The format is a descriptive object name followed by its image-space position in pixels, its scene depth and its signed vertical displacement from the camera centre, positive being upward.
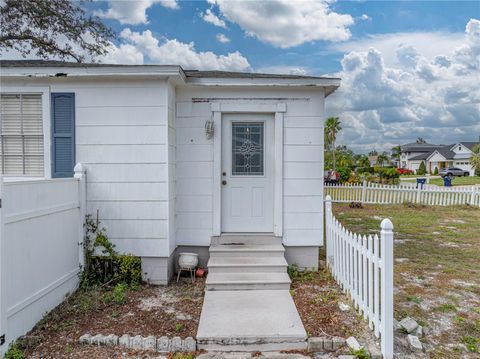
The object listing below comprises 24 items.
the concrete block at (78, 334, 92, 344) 3.17 -1.63
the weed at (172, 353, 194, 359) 2.99 -1.70
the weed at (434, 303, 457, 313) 3.97 -1.67
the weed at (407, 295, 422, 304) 4.22 -1.67
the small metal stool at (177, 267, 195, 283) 5.05 -1.60
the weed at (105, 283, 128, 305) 4.13 -1.64
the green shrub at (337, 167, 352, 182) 18.28 -0.42
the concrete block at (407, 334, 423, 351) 3.10 -1.62
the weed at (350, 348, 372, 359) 2.93 -1.62
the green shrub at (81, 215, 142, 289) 4.77 -1.37
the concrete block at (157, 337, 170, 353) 3.11 -1.66
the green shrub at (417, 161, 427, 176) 47.47 -0.45
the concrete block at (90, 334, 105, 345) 3.17 -1.64
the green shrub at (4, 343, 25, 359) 2.94 -1.65
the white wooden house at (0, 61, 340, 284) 4.80 +0.26
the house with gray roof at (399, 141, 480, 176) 52.75 +1.57
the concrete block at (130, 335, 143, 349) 3.14 -1.65
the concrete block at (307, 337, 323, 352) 3.11 -1.65
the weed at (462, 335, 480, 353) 3.13 -1.68
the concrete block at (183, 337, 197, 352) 3.13 -1.66
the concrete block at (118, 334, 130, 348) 3.15 -1.64
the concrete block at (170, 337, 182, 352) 3.12 -1.66
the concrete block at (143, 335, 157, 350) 3.12 -1.64
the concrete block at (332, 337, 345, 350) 3.09 -1.62
